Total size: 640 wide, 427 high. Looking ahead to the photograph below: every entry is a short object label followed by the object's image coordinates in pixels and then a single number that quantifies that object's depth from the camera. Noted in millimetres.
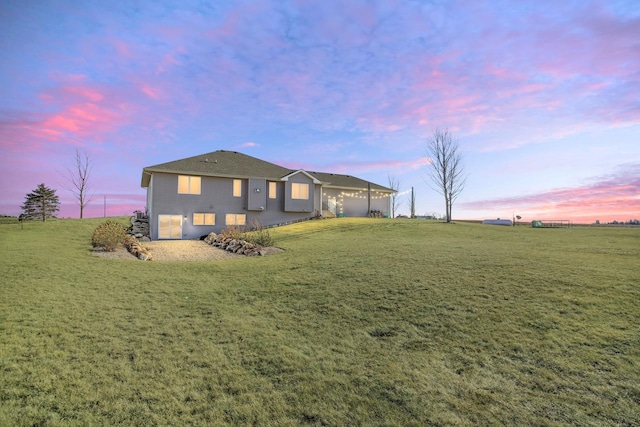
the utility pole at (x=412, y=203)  46225
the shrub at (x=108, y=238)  14820
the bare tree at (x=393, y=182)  45547
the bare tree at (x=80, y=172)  35594
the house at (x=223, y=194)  22516
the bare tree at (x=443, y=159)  30359
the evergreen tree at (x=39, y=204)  35281
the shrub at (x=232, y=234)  18225
